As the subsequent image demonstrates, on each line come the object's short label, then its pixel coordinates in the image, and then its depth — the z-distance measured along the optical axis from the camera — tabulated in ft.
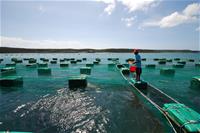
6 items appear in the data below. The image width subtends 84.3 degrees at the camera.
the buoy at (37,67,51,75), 54.42
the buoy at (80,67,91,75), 54.73
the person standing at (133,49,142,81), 27.72
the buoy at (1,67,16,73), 56.39
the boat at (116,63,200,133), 13.18
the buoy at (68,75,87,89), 33.33
